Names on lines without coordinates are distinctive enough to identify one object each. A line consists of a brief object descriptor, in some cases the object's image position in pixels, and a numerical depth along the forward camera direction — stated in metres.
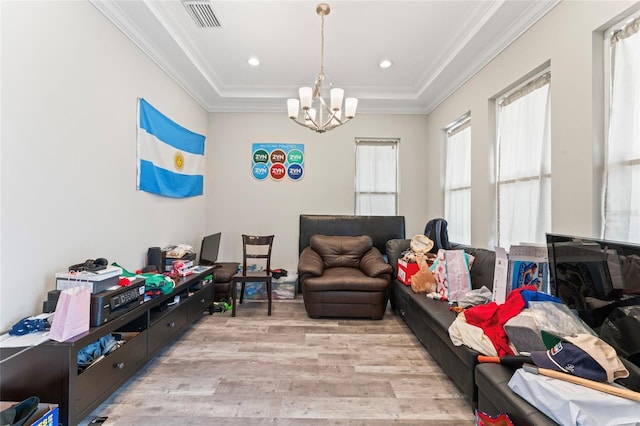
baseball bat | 1.05
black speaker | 2.76
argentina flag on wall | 2.69
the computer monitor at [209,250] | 3.60
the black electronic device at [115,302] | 1.59
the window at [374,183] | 4.50
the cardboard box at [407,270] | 3.03
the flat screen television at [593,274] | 1.28
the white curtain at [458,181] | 3.40
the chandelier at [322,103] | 2.46
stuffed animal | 2.78
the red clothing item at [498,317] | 1.60
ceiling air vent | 2.29
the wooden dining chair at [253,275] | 3.29
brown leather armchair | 3.14
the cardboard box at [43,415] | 1.19
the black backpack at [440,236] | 3.41
